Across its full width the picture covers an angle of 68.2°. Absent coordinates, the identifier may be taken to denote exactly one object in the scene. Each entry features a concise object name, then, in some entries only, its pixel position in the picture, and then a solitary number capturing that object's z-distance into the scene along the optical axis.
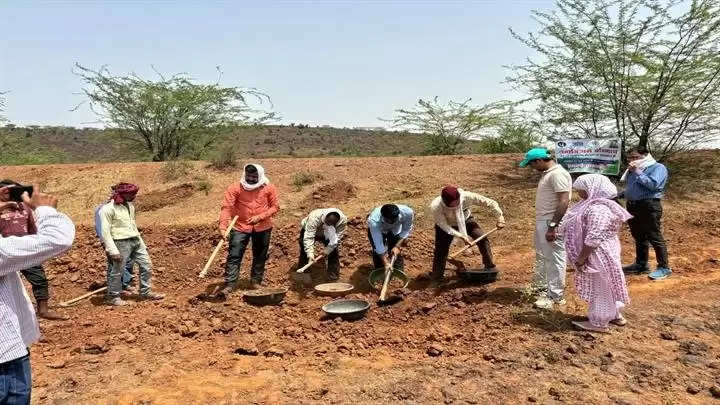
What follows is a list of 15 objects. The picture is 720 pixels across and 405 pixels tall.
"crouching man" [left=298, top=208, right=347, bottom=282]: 6.26
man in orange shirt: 6.01
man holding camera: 2.24
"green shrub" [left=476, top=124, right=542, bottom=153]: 11.68
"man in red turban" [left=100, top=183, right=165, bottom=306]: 5.68
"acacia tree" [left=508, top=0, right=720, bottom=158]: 8.67
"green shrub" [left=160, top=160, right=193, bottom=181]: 10.57
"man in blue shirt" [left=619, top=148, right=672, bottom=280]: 5.66
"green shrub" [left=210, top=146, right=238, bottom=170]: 11.06
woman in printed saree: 4.02
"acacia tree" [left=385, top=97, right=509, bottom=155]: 13.39
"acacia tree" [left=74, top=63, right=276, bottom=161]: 13.02
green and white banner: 8.29
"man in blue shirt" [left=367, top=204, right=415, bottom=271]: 5.87
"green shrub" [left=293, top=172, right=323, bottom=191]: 9.74
